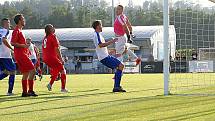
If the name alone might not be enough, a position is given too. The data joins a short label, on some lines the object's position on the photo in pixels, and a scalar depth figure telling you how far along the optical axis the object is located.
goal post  11.41
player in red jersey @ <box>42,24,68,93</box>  12.91
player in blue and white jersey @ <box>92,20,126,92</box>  12.38
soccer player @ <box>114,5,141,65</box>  13.47
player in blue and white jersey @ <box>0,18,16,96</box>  12.32
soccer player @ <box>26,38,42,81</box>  18.73
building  64.75
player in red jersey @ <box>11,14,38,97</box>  11.38
